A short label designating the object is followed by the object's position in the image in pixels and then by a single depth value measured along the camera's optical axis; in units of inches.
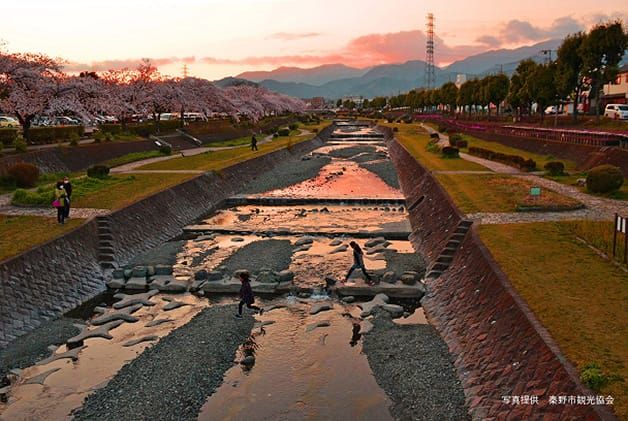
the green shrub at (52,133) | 1739.7
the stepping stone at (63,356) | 604.4
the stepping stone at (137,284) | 851.4
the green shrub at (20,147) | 1480.1
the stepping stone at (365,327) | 678.3
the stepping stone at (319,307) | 745.6
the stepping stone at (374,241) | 1071.5
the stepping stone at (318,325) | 691.4
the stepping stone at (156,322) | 705.6
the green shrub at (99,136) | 1928.2
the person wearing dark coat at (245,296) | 713.6
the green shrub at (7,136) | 1633.9
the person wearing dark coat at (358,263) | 821.9
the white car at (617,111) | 2221.9
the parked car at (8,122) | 2316.7
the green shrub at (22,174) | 1317.7
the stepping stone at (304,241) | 1083.9
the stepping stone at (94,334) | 659.4
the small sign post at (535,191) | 973.6
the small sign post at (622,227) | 610.9
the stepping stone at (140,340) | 649.6
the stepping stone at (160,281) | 846.5
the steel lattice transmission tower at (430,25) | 7411.4
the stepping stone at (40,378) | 560.1
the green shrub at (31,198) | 1108.5
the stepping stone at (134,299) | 777.6
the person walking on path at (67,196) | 964.6
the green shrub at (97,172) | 1440.7
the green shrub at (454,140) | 2351.9
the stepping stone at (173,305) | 764.2
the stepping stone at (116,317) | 720.3
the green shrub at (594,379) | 367.2
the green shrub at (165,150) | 2214.6
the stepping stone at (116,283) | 861.2
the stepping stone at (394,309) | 730.8
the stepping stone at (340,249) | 1023.0
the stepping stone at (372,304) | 731.4
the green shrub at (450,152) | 1962.4
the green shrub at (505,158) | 1504.7
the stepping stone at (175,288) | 836.0
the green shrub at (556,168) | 1370.6
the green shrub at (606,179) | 1051.3
